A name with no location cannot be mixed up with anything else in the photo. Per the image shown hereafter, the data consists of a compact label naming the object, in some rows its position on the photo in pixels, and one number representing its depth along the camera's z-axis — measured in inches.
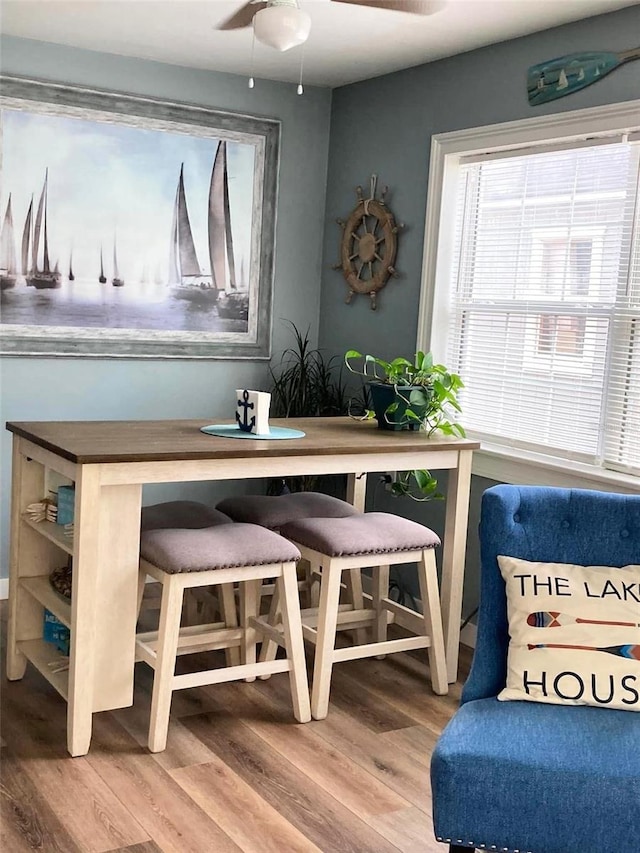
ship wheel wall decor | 174.2
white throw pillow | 90.7
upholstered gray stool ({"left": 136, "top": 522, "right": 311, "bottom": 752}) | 113.3
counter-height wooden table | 110.5
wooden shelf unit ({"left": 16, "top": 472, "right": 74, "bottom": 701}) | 123.2
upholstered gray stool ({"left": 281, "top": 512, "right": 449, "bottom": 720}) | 124.7
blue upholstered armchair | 78.4
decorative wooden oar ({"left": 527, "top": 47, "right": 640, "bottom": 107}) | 133.1
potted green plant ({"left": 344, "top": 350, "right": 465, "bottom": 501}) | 140.9
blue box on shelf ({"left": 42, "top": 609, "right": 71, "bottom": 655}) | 126.6
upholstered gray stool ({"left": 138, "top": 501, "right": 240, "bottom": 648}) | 129.6
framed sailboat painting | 163.3
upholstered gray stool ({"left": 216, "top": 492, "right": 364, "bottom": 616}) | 138.4
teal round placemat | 129.1
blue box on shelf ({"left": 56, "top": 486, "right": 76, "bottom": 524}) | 119.8
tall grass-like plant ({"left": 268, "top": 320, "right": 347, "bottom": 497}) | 185.3
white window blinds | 137.0
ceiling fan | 105.4
